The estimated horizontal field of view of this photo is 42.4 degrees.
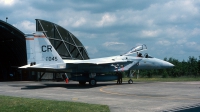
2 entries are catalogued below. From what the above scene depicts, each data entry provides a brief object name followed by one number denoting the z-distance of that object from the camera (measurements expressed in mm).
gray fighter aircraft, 24844
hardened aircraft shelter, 41212
